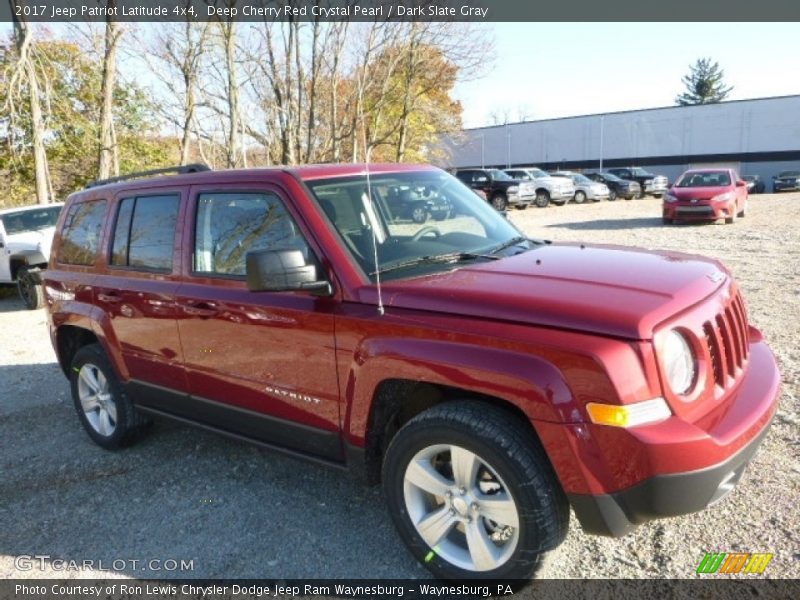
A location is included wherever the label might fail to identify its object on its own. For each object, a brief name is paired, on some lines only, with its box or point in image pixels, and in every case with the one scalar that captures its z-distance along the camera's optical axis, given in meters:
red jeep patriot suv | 2.27
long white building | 51.09
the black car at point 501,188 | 26.25
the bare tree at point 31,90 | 16.73
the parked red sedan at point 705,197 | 16.92
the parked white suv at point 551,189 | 29.06
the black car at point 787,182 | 38.03
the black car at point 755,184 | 40.72
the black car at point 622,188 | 33.97
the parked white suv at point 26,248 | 10.31
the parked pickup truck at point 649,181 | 35.62
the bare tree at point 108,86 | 18.38
